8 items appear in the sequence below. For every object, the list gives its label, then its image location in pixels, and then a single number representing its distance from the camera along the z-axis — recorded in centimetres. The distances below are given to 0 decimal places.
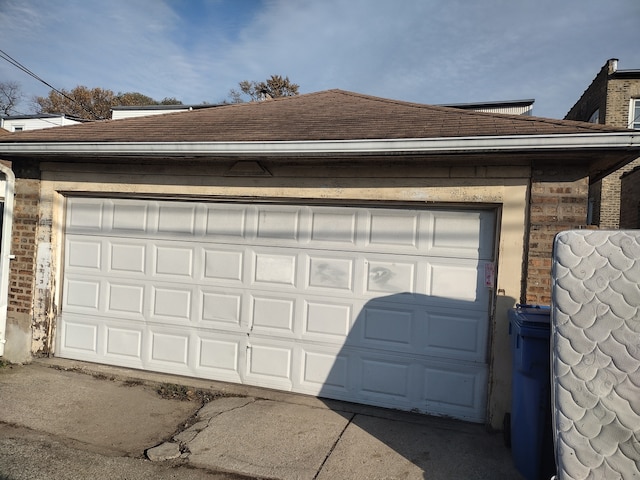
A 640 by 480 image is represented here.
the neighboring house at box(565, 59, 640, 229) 1747
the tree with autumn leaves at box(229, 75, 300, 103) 3128
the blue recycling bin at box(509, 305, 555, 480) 364
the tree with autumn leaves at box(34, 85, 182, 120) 3469
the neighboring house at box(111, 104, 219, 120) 1881
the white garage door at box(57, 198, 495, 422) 499
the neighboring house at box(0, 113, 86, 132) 2481
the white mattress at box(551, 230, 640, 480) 287
